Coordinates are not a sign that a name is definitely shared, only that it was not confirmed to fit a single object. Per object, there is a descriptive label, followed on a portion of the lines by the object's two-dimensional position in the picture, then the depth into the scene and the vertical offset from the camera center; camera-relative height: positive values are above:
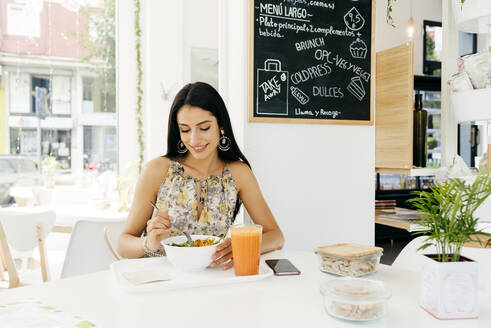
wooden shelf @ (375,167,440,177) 2.55 -0.15
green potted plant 0.90 -0.25
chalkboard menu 2.19 +0.48
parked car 3.94 -0.25
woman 1.83 -0.15
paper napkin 1.11 -0.36
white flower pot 0.90 -0.31
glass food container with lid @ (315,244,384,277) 1.19 -0.33
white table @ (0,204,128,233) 3.14 -0.53
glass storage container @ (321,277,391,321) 0.88 -0.33
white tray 1.09 -0.37
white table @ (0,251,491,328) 0.90 -0.38
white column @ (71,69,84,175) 4.20 +0.19
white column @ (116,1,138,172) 4.12 +0.63
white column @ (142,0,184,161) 4.07 +0.83
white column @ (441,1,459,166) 2.49 +0.44
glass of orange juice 1.20 -0.31
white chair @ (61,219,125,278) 2.08 -0.53
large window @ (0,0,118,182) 3.99 +0.63
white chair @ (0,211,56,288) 2.69 -0.55
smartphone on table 1.22 -0.37
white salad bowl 1.21 -0.33
